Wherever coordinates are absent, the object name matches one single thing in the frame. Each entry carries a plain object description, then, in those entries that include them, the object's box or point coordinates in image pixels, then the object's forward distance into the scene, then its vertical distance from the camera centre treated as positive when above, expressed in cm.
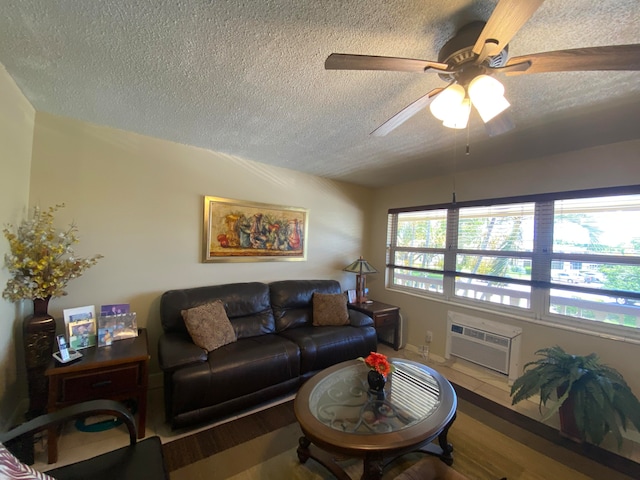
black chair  112 -103
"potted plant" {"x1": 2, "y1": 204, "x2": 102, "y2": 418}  174 -37
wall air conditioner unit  273 -102
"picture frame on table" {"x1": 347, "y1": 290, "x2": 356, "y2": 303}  383 -74
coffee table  134 -99
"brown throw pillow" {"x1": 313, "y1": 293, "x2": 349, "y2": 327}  314 -80
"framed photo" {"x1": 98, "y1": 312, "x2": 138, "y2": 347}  208 -77
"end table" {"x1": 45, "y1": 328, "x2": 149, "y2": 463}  167 -98
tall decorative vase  177 -86
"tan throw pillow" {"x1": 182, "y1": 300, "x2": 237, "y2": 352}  230 -80
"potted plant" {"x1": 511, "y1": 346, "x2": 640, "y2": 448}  180 -99
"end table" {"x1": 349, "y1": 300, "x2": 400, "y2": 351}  344 -91
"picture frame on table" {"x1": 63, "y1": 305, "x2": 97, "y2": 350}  197 -72
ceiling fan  89 +73
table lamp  374 -37
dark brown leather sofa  197 -98
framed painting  292 +10
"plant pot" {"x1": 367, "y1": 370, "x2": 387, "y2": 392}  174 -90
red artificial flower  173 -78
